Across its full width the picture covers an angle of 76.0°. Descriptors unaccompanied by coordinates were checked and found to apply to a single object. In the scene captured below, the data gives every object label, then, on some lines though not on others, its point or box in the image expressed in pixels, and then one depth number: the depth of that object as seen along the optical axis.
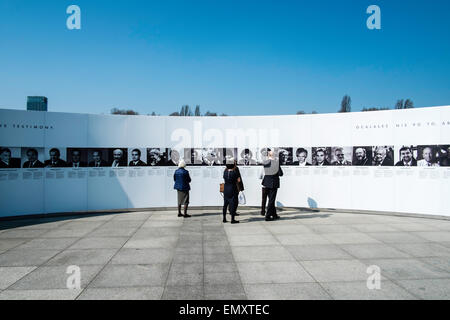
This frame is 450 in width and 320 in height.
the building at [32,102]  58.36
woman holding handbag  8.66
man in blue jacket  9.68
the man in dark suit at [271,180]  9.12
